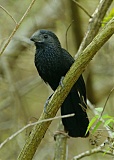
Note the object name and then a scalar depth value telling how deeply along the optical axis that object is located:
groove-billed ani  7.52
